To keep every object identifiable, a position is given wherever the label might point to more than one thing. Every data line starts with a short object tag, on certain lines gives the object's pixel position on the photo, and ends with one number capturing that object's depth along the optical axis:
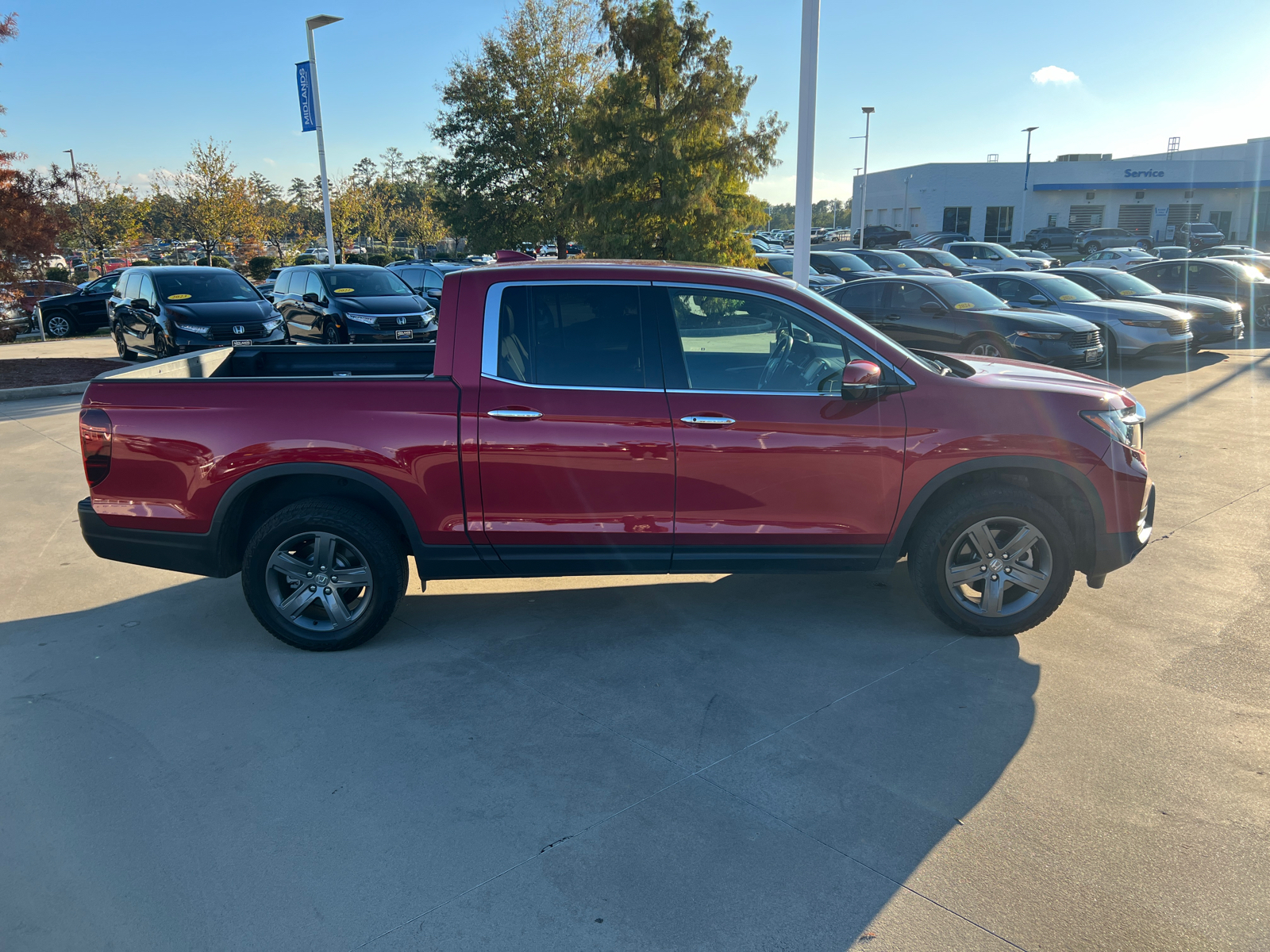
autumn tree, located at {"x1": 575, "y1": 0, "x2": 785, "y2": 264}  14.54
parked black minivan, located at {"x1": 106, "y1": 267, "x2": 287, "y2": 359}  13.83
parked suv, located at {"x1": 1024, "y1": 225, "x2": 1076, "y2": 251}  49.22
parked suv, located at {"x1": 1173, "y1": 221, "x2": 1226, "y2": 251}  46.03
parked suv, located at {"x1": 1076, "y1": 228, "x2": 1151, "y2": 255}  46.78
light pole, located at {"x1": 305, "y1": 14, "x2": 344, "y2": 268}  20.41
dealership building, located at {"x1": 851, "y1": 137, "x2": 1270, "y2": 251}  59.91
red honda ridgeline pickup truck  4.41
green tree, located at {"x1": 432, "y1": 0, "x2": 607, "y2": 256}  24.98
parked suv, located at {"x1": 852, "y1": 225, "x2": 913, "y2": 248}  51.09
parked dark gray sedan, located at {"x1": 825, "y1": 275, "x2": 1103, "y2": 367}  12.28
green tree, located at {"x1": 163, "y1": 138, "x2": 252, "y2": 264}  34.78
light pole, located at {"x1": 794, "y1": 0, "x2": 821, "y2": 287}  11.16
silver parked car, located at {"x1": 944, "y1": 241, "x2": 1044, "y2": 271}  29.94
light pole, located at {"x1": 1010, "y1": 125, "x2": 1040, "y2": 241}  60.41
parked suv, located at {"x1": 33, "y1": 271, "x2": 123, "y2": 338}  21.84
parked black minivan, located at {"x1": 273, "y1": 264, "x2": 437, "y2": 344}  15.30
